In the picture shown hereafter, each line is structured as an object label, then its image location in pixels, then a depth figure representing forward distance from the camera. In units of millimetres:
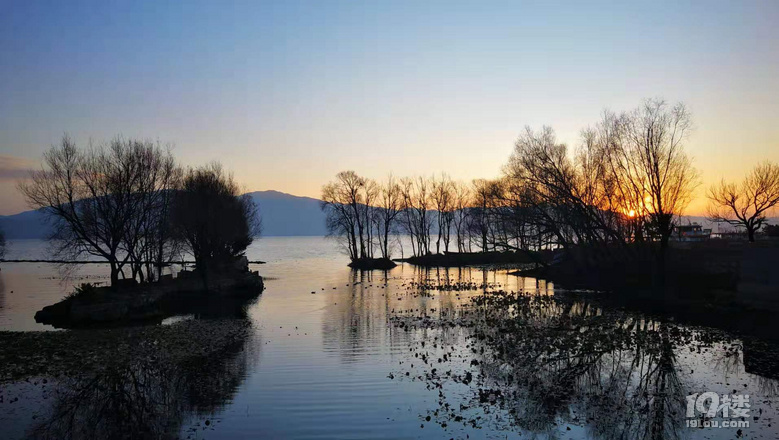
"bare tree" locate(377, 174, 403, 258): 117625
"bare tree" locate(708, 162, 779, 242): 63531
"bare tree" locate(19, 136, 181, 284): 44188
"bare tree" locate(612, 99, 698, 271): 47875
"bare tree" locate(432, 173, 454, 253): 123438
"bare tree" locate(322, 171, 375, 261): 111250
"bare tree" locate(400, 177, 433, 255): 121750
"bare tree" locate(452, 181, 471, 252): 124312
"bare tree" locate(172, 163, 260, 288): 58344
